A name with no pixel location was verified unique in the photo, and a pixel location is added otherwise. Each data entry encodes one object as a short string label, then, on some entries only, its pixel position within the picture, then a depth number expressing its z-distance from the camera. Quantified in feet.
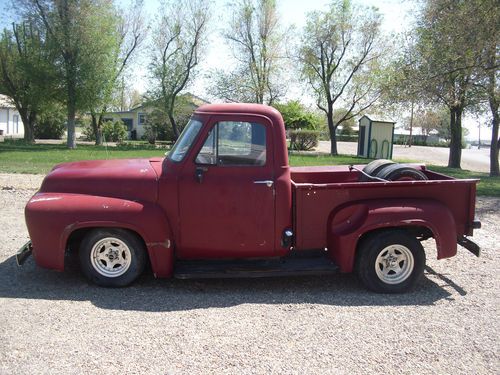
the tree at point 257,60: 120.06
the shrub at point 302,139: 124.36
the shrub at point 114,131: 139.95
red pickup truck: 16.38
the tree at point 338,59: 107.24
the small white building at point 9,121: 171.22
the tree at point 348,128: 210.10
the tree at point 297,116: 146.00
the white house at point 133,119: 178.11
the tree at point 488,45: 41.04
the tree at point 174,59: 123.13
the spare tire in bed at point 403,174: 19.35
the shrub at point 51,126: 148.87
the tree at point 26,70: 95.91
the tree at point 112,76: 98.43
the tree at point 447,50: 43.27
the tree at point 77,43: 95.20
